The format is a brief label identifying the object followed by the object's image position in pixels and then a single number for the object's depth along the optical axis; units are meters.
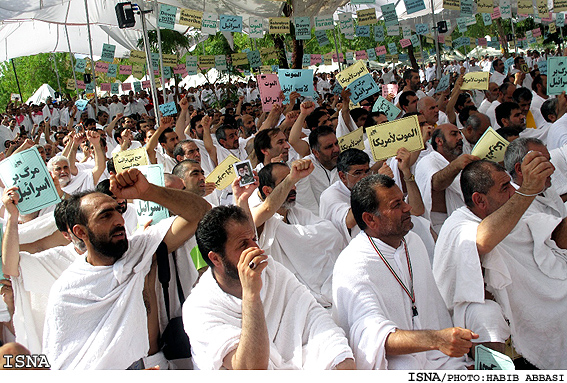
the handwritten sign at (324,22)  12.31
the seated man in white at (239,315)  2.43
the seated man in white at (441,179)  4.63
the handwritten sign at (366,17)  12.31
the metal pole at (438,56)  10.60
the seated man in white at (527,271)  3.11
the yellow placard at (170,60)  10.37
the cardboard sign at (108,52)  12.26
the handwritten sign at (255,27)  12.27
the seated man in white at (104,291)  2.71
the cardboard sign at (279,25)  11.75
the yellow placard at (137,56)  11.63
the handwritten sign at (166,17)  8.43
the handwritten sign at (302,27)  12.06
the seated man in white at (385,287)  2.65
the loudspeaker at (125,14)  6.98
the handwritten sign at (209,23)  10.32
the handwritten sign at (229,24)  10.45
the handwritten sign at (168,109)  8.21
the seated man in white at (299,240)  4.06
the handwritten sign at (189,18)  9.53
